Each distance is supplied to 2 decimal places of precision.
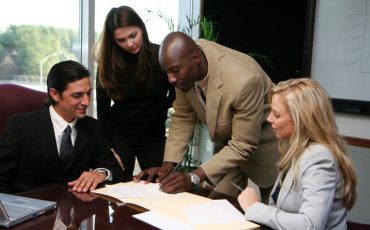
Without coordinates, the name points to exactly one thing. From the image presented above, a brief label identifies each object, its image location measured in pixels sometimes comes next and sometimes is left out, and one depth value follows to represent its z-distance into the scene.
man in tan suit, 1.68
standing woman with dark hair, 2.12
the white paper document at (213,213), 1.28
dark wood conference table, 1.21
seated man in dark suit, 1.72
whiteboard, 2.82
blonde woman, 1.19
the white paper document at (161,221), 1.21
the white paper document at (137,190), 1.52
